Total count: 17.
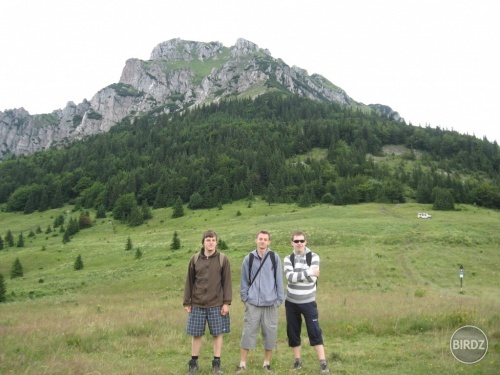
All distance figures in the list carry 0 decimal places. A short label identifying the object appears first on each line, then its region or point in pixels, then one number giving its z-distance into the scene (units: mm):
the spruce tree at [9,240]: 64812
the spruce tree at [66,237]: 63412
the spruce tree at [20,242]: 63669
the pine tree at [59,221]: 84250
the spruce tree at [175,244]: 44125
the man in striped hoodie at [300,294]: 7691
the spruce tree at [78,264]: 40738
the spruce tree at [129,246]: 48009
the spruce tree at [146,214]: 84881
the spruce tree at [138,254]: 42025
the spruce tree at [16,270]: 41100
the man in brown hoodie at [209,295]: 7793
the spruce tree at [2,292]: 27939
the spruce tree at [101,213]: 93312
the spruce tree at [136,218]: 79500
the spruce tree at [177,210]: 85000
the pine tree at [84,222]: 80875
